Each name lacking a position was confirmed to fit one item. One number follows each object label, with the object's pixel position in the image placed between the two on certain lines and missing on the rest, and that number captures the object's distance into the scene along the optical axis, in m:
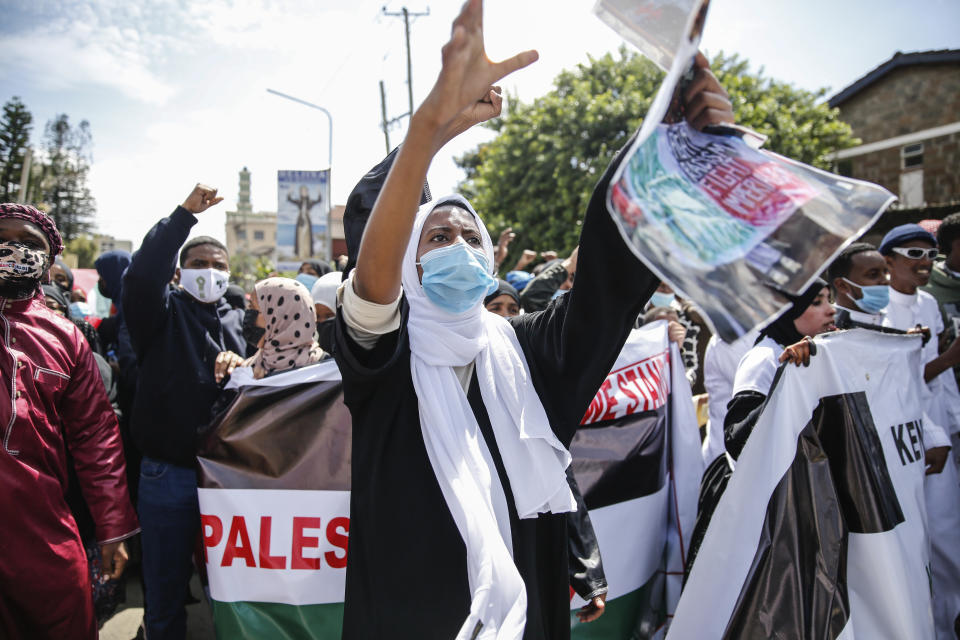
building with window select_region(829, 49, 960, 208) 19.45
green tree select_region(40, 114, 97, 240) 44.19
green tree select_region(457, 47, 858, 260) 16.16
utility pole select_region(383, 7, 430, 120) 20.16
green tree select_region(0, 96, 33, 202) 32.16
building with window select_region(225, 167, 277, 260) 59.16
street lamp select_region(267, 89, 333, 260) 19.72
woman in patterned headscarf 2.66
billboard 19.52
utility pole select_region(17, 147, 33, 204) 23.01
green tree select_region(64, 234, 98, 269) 38.31
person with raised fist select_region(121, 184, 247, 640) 2.64
